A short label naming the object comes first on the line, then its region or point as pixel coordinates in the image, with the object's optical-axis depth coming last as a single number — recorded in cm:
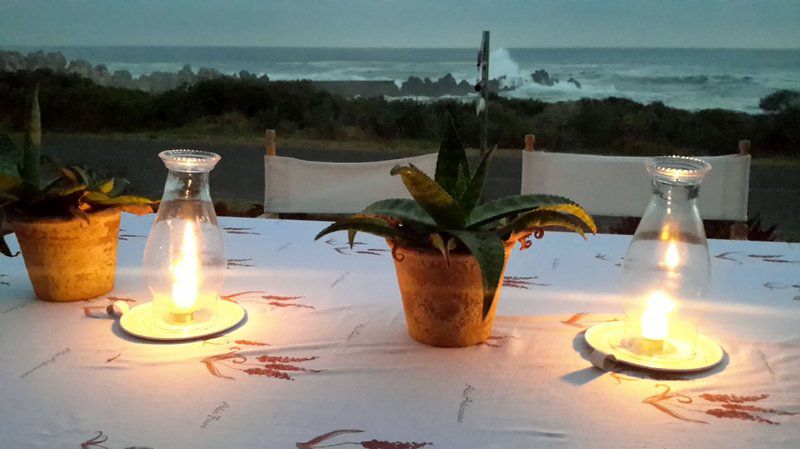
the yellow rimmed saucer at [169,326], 86
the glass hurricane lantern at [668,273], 82
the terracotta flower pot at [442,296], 83
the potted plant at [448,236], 82
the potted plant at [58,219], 96
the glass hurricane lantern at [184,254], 89
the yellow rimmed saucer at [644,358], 79
